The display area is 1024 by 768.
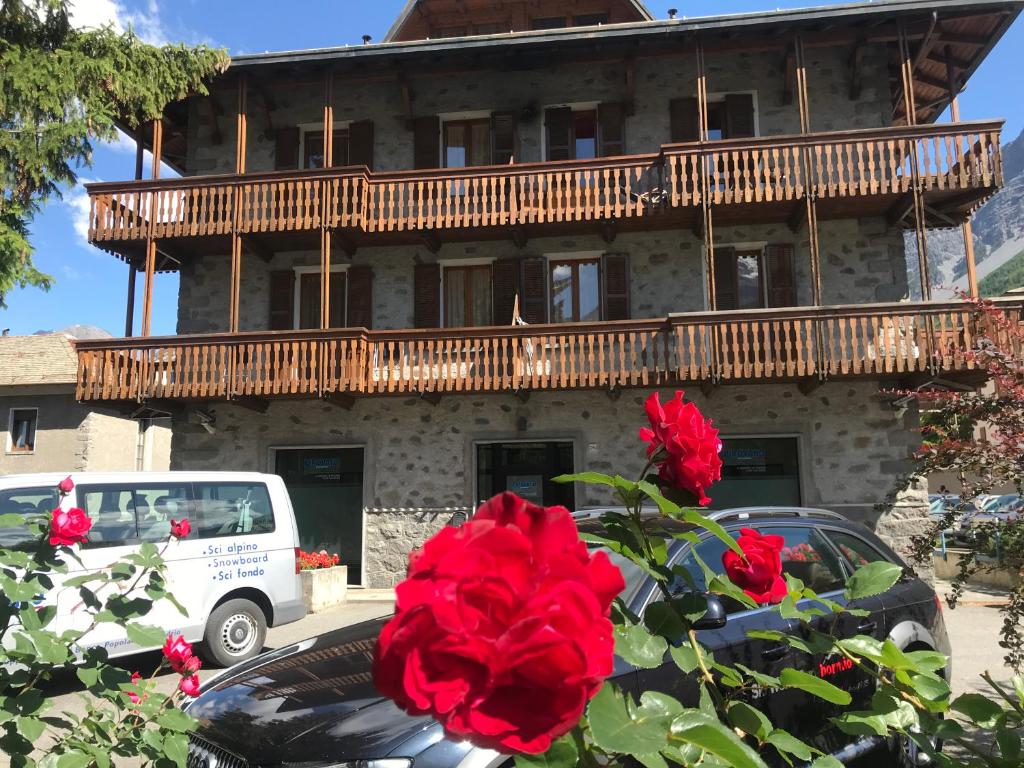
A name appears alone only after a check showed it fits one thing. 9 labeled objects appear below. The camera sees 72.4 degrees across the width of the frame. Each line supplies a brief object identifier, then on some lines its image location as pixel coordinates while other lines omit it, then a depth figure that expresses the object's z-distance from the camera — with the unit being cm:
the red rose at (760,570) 173
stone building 1160
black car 247
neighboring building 2152
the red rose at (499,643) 69
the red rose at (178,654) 306
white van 653
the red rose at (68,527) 256
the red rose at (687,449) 144
